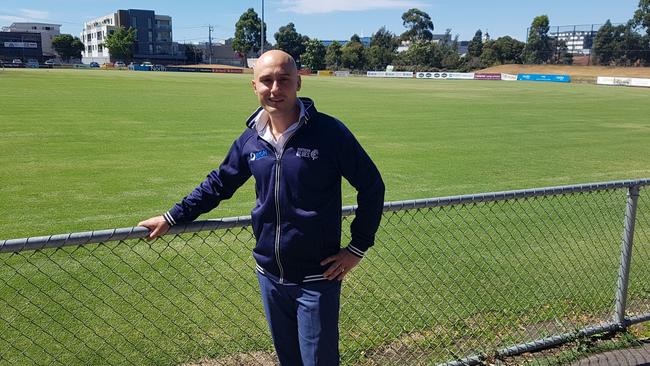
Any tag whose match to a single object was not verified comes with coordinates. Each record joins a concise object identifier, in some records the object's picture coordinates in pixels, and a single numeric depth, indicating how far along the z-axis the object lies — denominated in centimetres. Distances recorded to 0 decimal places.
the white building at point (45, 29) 14138
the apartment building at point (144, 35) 13538
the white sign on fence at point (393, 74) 9091
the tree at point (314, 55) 11494
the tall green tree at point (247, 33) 13750
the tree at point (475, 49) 10750
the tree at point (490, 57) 10069
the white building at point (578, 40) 9369
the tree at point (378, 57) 11406
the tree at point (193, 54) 14025
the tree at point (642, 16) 8925
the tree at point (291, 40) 12825
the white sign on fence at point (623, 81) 5747
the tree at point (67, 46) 12362
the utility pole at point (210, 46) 14769
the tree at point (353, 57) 11362
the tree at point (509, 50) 10031
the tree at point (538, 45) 9681
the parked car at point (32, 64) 9699
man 244
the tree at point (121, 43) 12094
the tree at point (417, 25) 14088
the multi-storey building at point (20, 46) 11675
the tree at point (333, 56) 11588
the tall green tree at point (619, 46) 8481
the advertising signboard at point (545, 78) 7006
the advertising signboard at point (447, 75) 8231
